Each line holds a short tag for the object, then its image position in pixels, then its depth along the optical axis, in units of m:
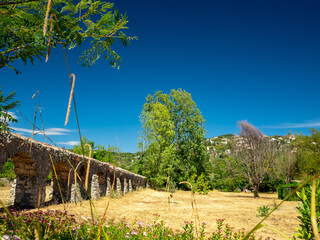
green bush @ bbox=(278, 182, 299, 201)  15.87
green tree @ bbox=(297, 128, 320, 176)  19.22
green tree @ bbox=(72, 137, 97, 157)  24.40
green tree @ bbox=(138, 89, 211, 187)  24.22
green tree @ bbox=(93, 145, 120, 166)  25.47
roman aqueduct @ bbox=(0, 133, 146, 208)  7.33
